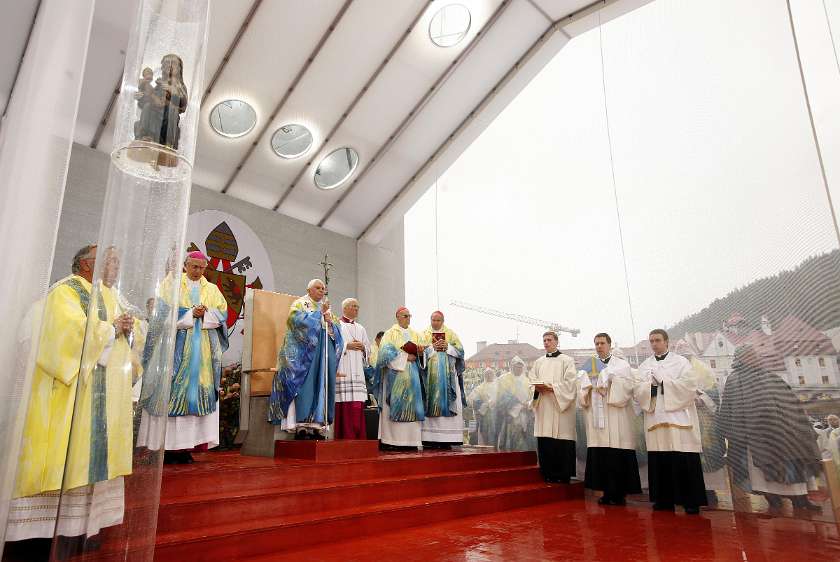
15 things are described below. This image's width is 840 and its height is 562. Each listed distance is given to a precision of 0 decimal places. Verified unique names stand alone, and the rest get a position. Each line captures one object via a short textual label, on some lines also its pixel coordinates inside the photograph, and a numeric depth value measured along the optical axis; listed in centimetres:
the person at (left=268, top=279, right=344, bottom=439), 553
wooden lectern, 596
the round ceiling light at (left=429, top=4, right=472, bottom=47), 823
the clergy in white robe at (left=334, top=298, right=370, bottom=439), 648
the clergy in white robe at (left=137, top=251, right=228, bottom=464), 492
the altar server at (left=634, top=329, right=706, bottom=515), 564
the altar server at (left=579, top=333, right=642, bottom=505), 619
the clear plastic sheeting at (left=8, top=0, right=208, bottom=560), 144
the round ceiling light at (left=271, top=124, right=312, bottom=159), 874
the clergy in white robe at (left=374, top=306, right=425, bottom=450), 713
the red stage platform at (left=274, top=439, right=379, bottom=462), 511
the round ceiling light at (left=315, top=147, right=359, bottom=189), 955
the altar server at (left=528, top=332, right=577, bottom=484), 668
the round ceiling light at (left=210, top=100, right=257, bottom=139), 815
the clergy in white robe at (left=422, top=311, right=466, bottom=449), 764
